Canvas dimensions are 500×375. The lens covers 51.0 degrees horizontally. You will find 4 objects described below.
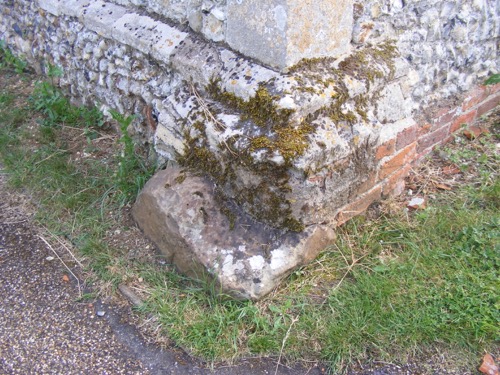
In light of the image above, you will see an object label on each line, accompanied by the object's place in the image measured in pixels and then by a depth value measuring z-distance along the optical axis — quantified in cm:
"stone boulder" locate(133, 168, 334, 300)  246
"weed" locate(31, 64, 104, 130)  375
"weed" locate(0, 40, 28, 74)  451
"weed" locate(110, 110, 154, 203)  309
